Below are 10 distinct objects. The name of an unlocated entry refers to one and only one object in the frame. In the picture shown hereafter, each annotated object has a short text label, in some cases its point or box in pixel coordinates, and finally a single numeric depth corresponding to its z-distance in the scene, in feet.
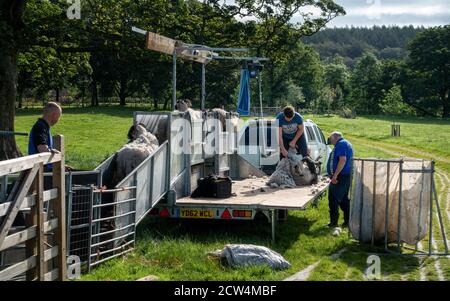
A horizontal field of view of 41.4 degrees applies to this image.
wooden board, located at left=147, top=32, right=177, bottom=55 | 33.73
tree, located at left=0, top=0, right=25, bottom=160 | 57.41
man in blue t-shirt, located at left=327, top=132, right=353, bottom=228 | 36.83
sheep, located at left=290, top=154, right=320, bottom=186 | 40.52
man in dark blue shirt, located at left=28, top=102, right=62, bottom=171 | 25.39
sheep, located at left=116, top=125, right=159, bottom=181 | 31.37
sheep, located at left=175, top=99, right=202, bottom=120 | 35.26
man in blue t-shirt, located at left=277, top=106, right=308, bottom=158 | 42.11
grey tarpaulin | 26.40
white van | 47.52
